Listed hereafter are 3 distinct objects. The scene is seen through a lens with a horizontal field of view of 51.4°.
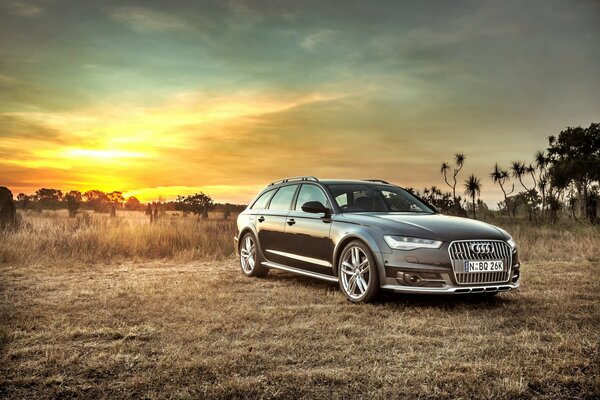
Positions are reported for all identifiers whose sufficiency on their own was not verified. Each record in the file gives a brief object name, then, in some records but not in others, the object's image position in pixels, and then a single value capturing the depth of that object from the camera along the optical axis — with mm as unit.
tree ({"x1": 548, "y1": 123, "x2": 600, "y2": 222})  54500
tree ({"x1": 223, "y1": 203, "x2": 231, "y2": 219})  38262
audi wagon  7605
